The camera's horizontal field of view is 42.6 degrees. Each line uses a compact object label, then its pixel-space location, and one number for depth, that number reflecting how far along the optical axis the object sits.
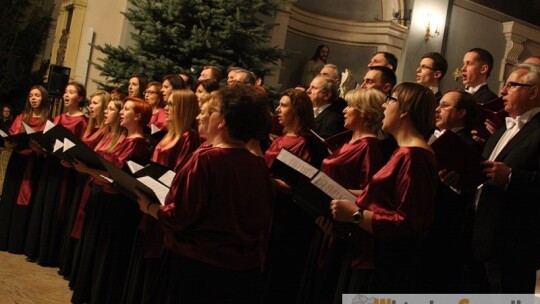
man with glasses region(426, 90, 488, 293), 3.22
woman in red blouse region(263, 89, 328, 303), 3.87
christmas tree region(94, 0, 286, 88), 6.88
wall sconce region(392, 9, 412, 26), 10.79
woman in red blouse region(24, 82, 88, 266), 5.47
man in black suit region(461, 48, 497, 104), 4.54
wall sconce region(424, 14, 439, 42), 10.48
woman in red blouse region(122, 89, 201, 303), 3.72
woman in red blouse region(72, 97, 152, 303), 4.18
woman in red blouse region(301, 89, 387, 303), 3.36
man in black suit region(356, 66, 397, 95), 4.33
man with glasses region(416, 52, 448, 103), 4.78
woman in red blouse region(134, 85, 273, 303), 2.66
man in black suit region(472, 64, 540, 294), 3.22
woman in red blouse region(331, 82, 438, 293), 2.80
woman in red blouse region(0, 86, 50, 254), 5.71
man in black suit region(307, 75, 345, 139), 4.35
